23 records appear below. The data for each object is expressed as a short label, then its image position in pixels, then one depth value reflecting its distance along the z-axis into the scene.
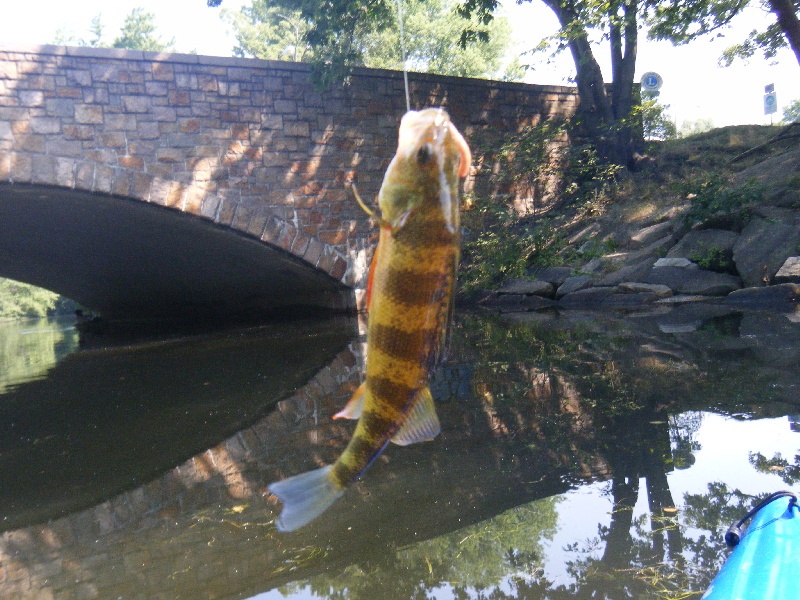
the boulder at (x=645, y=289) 8.84
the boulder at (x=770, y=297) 7.54
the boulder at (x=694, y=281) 8.53
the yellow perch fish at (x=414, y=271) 0.84
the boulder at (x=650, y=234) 10.25
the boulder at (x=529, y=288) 10.55
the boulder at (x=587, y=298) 9.52
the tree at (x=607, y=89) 11.43
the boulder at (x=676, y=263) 9.06
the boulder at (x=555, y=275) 10.54
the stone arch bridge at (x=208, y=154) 8.97
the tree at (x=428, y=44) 32.72
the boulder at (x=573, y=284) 9.99
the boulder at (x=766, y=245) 8.12
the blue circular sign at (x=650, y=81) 14.83
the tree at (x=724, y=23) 8.65
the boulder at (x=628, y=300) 8.88
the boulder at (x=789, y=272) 7.80
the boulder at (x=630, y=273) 9.48
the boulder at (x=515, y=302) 10.24
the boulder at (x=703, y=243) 8.99
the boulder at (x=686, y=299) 8.45
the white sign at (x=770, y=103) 15.46
